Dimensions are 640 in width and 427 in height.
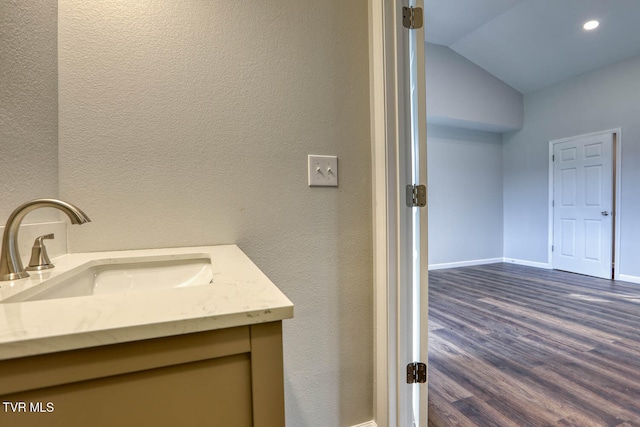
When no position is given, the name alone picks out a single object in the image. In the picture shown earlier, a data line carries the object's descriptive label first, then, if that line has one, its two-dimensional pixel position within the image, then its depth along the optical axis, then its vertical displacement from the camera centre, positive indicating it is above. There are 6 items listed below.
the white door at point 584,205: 3.88 -0.09
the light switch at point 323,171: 1.15 +0.14
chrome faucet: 0.62 -0.05
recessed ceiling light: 3.27 +1.98
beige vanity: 0.35 -0.20
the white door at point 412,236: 1.14 -0.13
